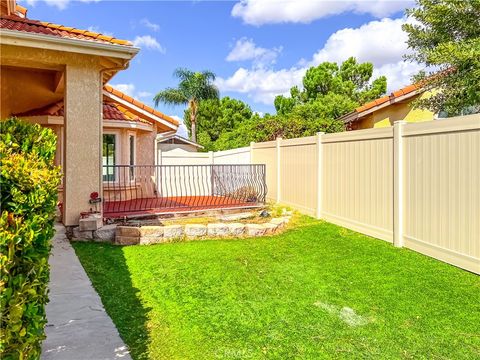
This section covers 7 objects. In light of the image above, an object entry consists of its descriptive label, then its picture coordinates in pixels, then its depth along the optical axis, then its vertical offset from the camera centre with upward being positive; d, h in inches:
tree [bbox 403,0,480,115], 341.1 +123.4
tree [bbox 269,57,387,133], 1073.5 +301.5
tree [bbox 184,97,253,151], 1618.4 +279.4
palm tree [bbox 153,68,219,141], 1375.5 +335.0
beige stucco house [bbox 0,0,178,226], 280.8 +94.2
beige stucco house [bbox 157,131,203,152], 1071.7 +107.2
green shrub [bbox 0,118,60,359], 84.7 -13.8
